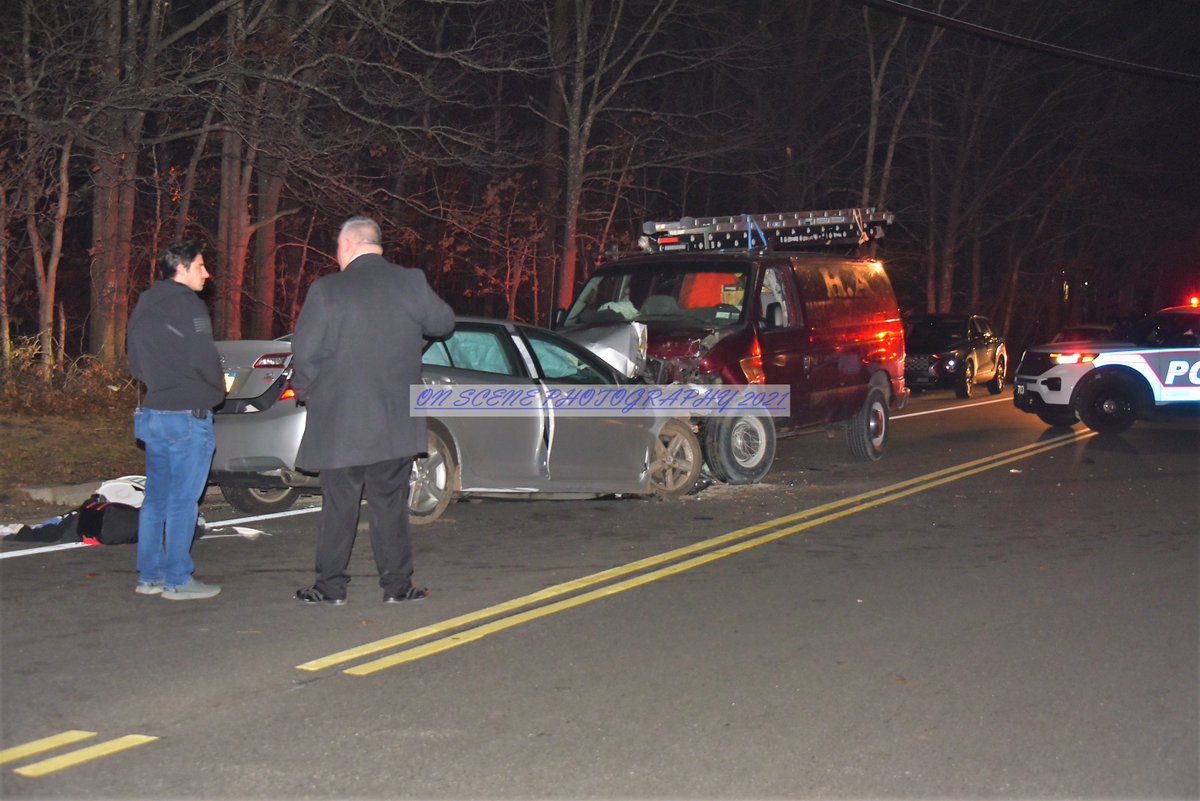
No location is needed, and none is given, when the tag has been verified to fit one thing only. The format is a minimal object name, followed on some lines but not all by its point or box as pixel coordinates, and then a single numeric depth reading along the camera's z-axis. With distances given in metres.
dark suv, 24.55
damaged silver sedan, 8.73
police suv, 16.31
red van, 11.67
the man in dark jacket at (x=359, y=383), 6.52
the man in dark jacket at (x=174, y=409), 6.64
